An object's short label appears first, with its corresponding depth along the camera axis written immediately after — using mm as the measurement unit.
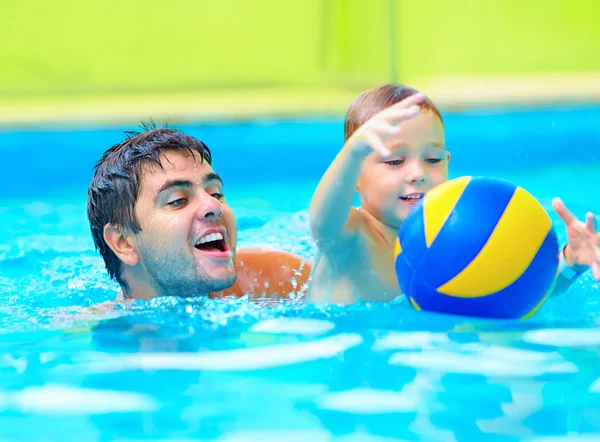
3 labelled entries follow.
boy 5657
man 5950
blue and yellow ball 4916
